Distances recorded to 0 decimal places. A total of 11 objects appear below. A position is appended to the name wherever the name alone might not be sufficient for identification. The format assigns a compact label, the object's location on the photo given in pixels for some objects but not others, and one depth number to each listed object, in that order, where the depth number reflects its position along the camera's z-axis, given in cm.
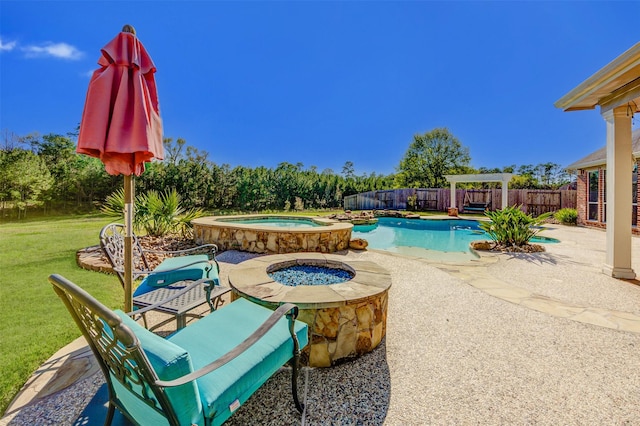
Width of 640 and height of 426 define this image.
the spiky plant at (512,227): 714
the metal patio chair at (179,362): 116
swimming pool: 810
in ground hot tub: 654
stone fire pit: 229
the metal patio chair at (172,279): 251
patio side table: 240
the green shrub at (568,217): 1275
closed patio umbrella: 204
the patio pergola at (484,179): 1469
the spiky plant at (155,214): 709
